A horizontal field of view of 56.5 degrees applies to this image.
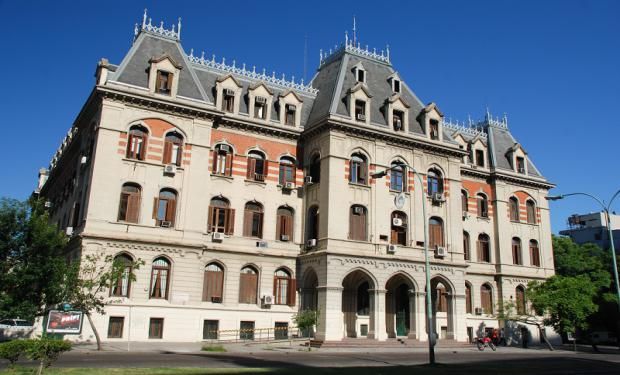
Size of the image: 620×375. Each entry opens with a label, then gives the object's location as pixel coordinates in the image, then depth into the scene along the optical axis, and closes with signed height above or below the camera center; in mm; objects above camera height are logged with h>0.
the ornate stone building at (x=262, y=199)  34688 +8596
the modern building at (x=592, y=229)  88262 +17847
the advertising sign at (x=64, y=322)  19648 +146
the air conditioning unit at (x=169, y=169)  35875 +9680
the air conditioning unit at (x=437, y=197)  42250 +9938
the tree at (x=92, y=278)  28453 +2371
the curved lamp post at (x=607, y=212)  27272 +5985
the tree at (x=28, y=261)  29766 +3348
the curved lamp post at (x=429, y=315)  23955 +927
